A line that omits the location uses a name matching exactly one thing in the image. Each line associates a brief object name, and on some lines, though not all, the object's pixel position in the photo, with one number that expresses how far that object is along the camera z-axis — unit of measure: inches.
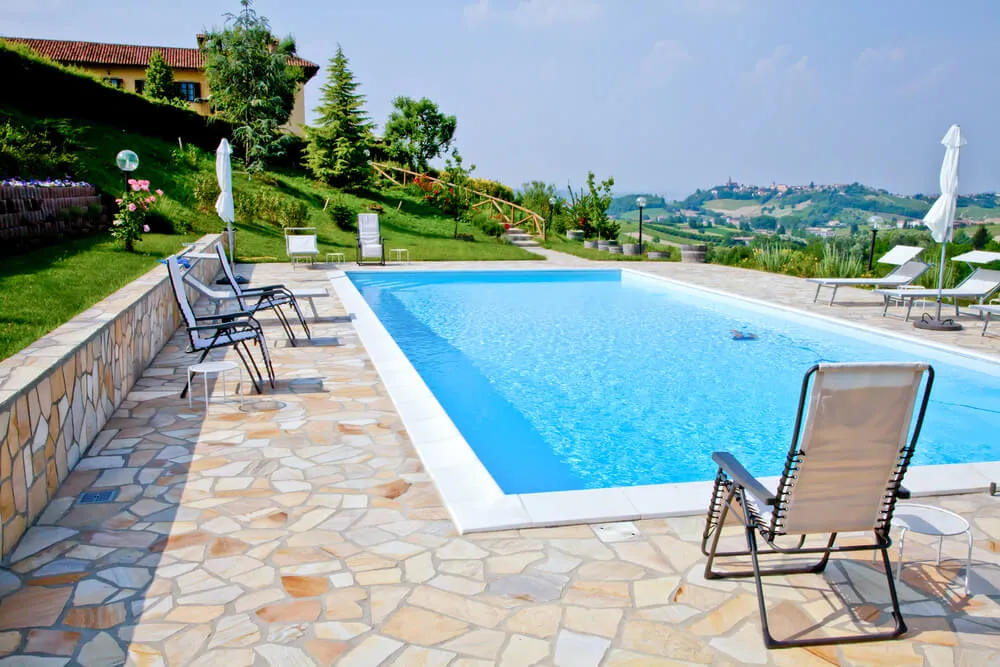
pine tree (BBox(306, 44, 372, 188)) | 921.5
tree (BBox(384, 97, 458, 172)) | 1300.3
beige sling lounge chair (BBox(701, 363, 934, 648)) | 92.4
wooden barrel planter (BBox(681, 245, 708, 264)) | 709.3
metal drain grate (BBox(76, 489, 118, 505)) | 136.8
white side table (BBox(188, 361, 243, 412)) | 189.6
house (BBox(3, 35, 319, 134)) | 1332.4
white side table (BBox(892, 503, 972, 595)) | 107.4
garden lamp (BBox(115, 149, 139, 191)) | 471.0
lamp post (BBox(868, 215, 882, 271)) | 578.9
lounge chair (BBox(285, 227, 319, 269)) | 558.3
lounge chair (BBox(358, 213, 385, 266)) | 603.2
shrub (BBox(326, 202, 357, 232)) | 795.4
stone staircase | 845.8
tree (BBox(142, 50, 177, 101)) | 1189.1
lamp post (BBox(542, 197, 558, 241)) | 891.1
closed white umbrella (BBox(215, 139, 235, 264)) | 405.1
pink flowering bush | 426.9
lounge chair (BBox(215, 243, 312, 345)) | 283.4
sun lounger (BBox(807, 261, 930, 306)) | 414.9
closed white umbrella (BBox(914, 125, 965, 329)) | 335.3
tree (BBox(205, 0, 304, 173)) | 947.3
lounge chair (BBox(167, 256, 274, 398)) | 210.2
